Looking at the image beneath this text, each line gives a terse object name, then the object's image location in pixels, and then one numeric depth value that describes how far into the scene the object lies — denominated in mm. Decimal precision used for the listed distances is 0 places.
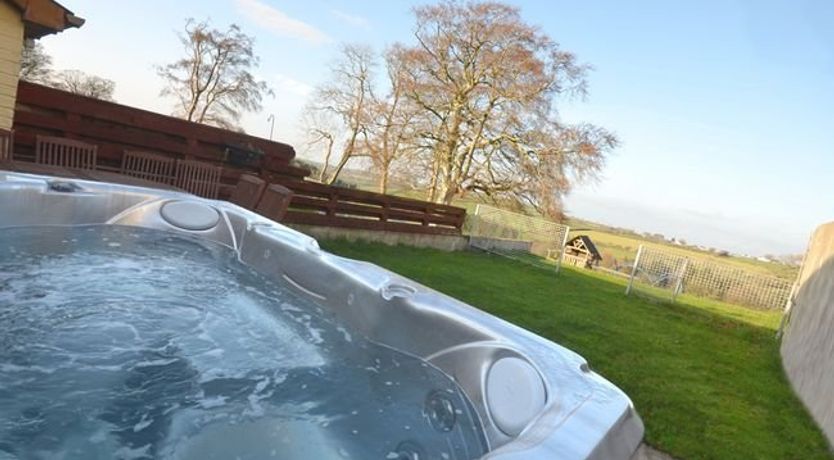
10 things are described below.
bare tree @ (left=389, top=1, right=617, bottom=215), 12109
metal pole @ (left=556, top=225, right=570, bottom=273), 8803
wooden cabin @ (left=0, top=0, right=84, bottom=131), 4352
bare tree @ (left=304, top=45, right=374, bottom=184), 14892
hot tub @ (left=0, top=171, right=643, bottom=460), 1366
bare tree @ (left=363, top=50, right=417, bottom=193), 13297
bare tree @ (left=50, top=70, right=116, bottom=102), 14464
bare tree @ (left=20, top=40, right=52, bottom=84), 12922
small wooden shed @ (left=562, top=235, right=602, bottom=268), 21344
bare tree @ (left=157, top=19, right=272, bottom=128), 17438
